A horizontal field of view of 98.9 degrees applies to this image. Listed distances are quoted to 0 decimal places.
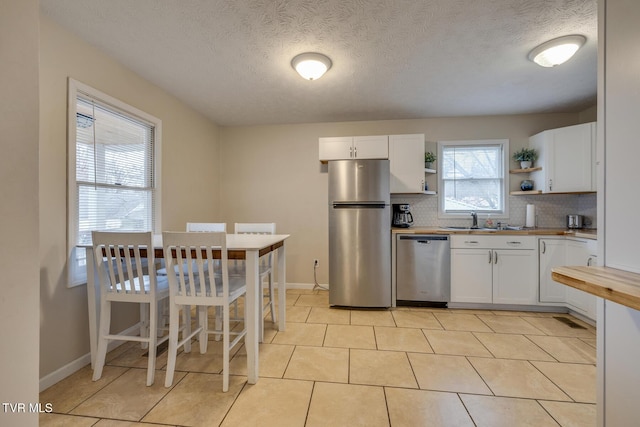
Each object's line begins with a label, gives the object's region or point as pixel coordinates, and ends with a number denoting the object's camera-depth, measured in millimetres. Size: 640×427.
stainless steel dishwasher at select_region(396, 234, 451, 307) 3252
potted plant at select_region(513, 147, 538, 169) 3521
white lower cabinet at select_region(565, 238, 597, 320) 2695
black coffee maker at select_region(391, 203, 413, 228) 3690
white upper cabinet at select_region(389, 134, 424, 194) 3520
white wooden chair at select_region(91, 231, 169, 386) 1796
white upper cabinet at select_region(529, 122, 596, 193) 3080
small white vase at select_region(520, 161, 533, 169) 3559
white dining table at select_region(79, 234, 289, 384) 1864
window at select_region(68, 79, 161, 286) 2020
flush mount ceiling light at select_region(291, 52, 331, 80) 2270
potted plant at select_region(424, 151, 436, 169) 3717
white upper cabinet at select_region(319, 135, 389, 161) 3570
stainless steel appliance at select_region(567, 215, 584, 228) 3389
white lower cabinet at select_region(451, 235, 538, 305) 3127
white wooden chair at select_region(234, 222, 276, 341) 2438
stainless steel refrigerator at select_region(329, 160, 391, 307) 3219
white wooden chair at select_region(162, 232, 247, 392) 1753
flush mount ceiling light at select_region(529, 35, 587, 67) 2039
